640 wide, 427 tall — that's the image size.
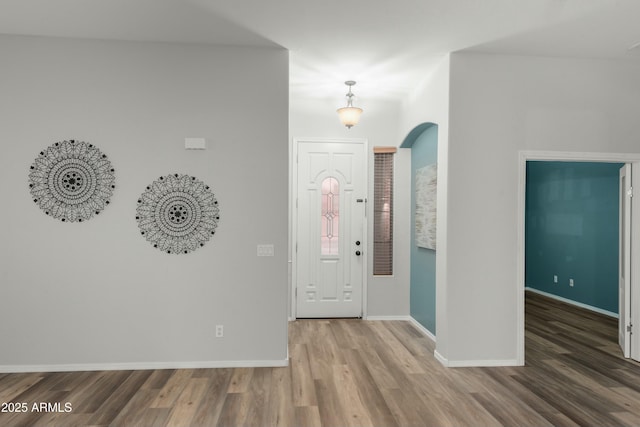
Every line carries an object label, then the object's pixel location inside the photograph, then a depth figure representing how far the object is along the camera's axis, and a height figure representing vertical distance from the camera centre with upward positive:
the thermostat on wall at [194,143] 3.77 +0.62
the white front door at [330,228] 5.52 -0.23
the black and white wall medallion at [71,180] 3.67 +0.26
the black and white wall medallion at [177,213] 3.76 -0.03
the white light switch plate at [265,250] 3.84 -0.37
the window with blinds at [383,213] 5.62 -0.02
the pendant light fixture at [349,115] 4.63 +1.09
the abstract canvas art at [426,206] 4.66 +0.07
